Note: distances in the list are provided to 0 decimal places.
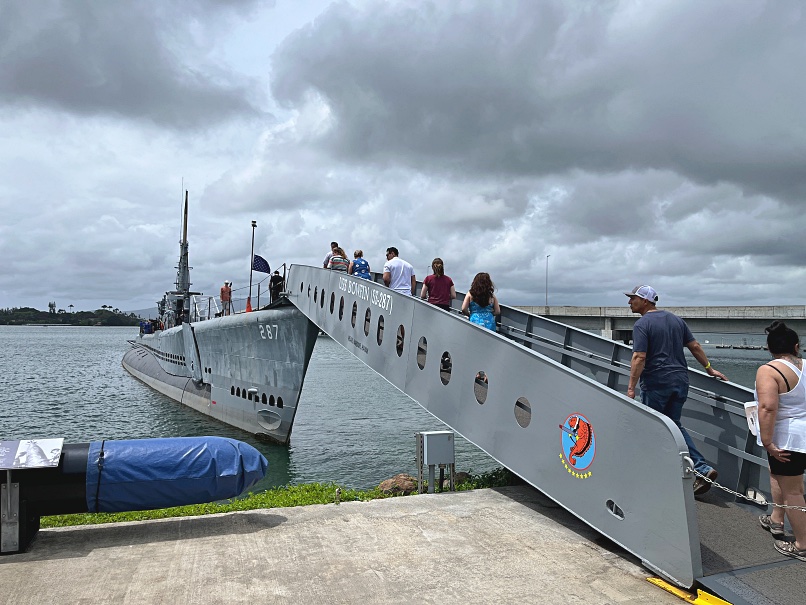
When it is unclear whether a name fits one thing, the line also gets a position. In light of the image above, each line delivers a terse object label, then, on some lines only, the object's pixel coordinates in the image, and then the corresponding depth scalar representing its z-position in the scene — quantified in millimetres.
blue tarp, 5664
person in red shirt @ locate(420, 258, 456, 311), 9984
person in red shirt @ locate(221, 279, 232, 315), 25480
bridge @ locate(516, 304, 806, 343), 43469
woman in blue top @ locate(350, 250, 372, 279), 13070
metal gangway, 4773
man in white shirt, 11562
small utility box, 7828
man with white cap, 6016
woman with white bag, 4887
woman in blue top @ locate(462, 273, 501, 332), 8609
